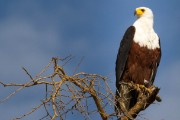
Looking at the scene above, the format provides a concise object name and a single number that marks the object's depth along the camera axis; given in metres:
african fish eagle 17.78
